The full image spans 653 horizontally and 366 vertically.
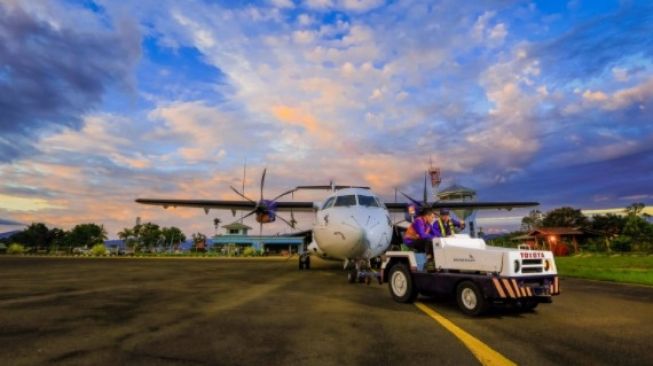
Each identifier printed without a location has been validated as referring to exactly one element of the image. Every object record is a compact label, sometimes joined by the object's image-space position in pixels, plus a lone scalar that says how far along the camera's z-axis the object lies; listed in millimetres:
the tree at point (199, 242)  75550
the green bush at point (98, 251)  59275
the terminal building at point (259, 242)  77125
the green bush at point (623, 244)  41153
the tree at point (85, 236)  95375
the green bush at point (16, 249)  69062
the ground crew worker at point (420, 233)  8775
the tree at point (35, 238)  95188
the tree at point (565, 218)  70125
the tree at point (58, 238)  93875
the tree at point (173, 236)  98125
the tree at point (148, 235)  93312
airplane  12031
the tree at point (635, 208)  62431
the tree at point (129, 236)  91881
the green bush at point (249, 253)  64325
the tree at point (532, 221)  85762
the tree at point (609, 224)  58312
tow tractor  6508
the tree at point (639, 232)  41331
